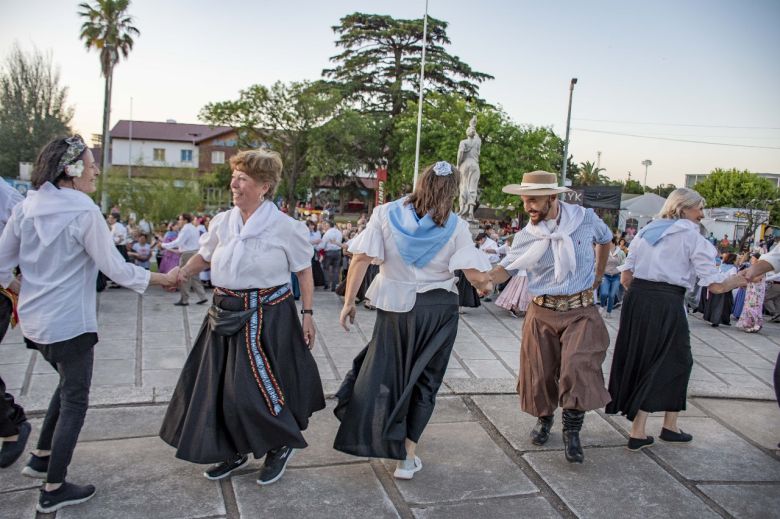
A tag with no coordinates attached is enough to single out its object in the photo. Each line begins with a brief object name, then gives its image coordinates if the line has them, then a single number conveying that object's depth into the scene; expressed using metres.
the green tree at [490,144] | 34.25
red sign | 23.49
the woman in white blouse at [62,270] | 2.92
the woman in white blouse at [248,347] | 3.22
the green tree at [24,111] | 39.31
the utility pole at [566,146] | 26.21
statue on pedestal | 17.48
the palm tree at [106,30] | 33.88
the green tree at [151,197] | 28.19
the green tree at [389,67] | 39.16
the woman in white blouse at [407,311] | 3.42
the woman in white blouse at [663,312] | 4.03
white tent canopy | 33.34
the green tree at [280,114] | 35.72
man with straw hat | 3.80
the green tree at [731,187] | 48.38
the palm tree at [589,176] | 72.00
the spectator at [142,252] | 12.26
